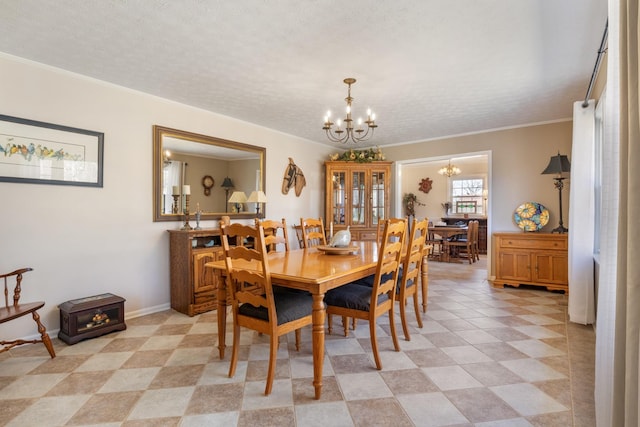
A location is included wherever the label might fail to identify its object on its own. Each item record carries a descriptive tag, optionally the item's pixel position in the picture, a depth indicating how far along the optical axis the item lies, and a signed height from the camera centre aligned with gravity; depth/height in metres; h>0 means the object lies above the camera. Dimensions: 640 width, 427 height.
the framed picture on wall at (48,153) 2.59 +0.50
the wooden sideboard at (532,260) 4.22 -0.66
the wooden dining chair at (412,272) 2.68 -0.54
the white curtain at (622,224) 0.88 -0.04
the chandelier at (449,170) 7.96 +1.04
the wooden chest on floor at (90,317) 2.66 -0.93
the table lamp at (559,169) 4.18 +0.57
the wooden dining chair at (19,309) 2.21 -0.70
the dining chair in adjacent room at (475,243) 6.90 -0.68
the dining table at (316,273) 1.91 -0.39
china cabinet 5.73 +0.26
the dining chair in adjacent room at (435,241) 7.02 -0.67
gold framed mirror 3.56 +0.46
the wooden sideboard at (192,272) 3.40 -0.67
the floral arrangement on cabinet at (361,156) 5.70 +1.00
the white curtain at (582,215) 3.11 -0.03
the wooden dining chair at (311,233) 3.43 -0.21
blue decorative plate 4.55 -0.06
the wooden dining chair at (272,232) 2.98 -0.22
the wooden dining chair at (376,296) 2.24 -0.63
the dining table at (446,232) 6.96 -0.44
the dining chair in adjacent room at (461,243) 6.67 -0.67
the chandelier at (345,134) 3.28 +1.25
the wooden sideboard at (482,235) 8.20 -0.59
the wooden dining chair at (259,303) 1.91 -0.60
